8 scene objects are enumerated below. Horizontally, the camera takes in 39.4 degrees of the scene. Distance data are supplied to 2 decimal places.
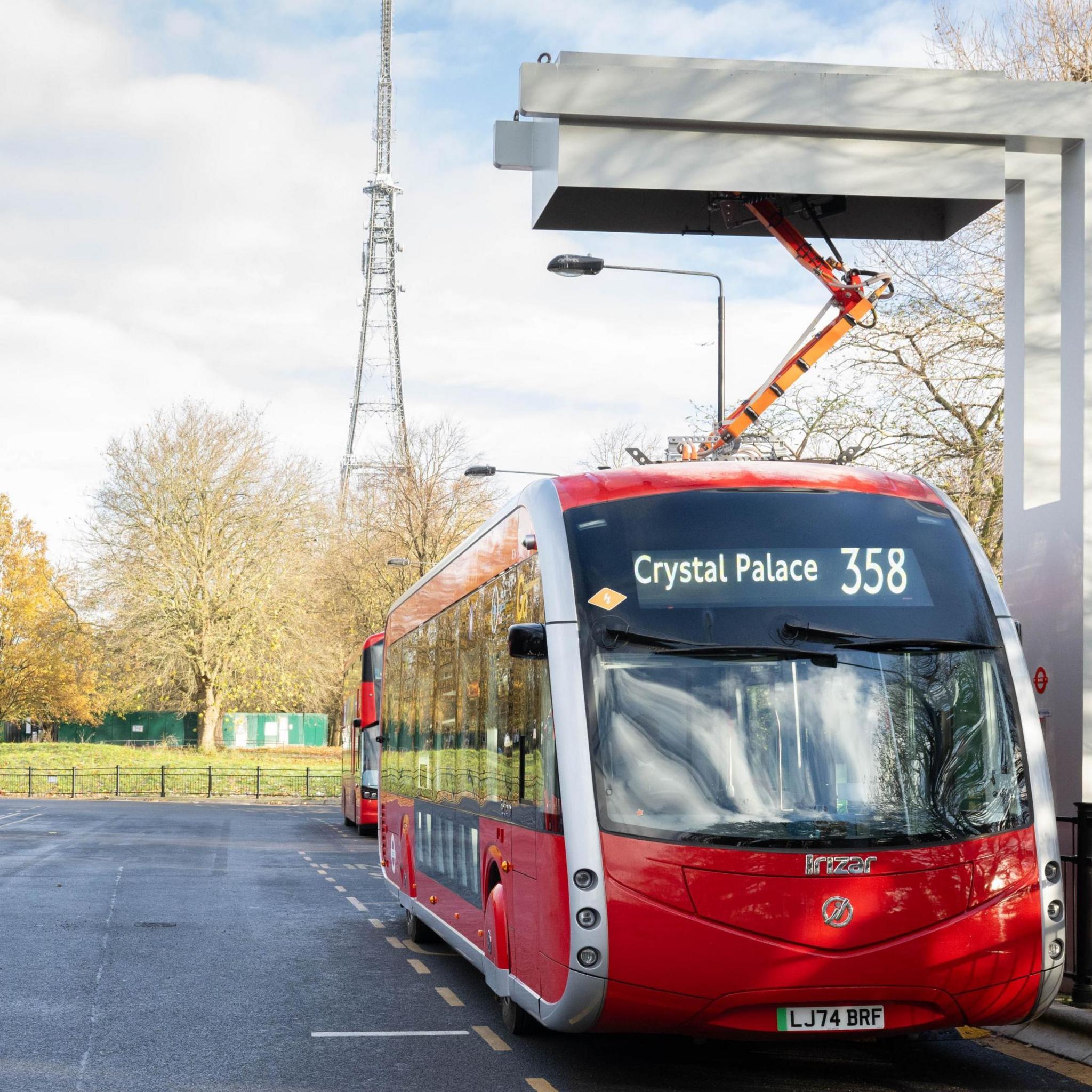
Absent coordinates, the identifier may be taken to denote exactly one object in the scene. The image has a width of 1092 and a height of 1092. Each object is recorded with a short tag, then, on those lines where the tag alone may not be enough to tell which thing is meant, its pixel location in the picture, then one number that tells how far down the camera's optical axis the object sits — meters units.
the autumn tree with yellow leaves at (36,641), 62.25
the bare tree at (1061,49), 19.44
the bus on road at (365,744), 30.92
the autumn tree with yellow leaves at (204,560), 55.62
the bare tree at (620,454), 48.58
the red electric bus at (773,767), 7.25
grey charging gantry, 11.41
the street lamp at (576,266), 19.66
